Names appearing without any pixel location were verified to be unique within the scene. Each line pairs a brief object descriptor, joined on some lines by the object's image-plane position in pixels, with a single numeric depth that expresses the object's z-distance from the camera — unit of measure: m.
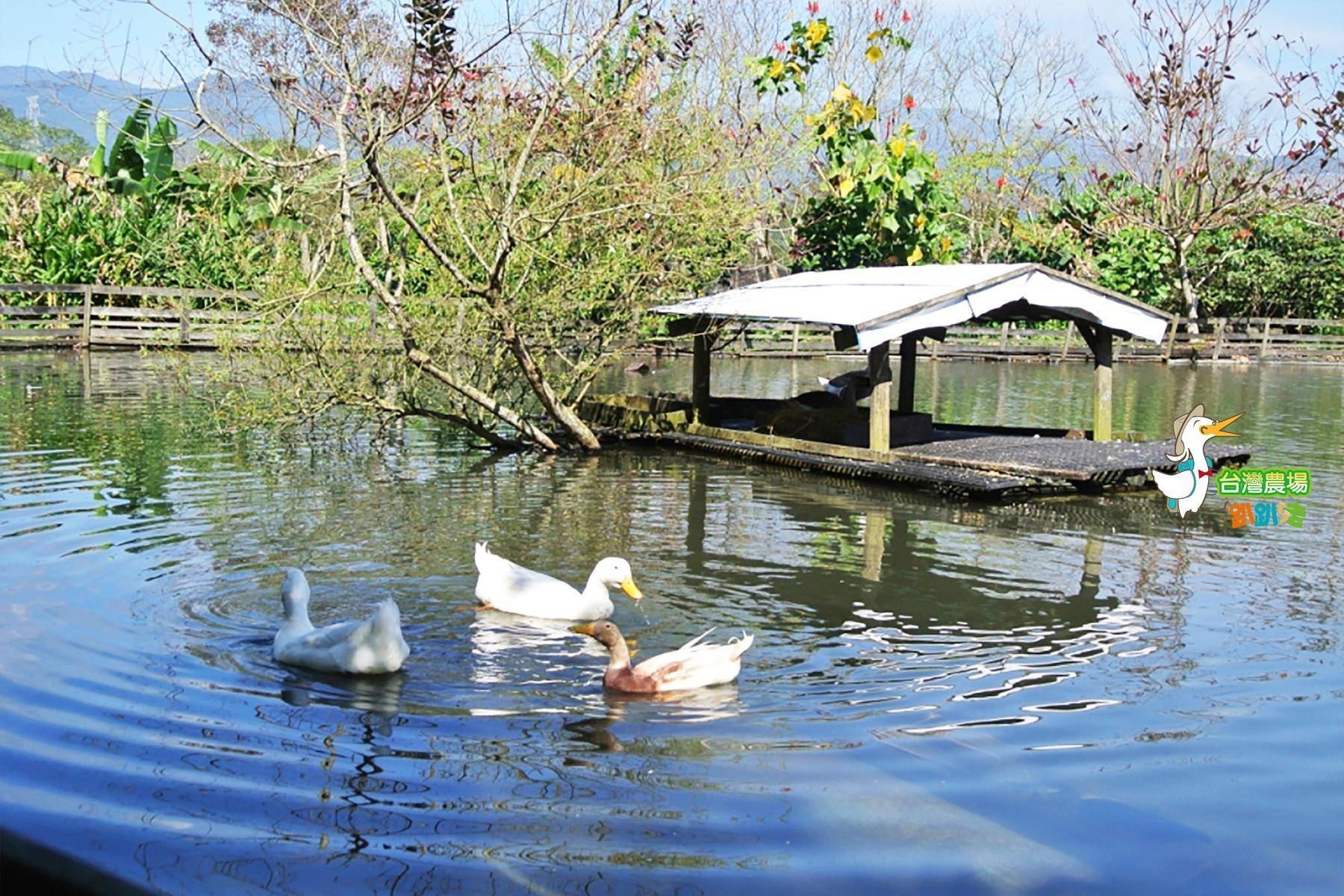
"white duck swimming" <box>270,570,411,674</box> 7.53
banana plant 34.25
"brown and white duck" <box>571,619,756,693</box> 7.39
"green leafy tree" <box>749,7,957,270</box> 28.58
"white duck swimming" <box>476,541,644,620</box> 9.05
